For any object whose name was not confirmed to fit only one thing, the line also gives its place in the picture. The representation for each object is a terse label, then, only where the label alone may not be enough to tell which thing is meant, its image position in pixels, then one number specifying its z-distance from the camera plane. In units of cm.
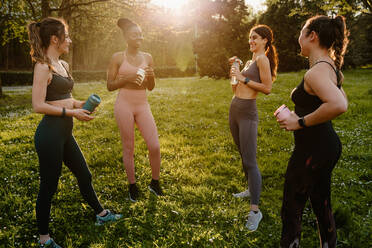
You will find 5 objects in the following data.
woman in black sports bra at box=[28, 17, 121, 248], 281
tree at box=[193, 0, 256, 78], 2619
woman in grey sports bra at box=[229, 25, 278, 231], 355
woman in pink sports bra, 395
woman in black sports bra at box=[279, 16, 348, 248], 216
